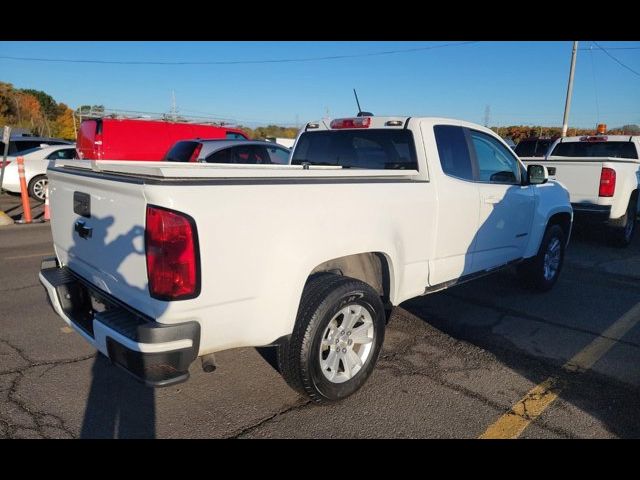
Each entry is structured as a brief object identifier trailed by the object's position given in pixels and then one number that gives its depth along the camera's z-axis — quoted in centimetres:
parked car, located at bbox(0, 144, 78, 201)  1173
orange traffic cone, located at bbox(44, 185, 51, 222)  966
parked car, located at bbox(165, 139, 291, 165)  866
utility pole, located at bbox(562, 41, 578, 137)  2056
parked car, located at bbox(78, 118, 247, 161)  1285
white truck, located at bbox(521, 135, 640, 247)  724
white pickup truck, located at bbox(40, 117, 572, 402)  224
